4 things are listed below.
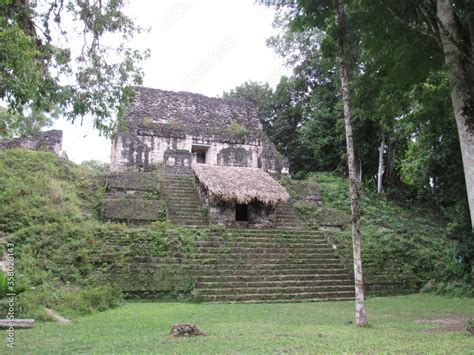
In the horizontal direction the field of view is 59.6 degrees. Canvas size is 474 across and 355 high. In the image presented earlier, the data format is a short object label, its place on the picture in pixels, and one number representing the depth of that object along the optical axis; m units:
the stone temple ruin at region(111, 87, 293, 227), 13.28
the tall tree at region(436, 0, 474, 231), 5.77
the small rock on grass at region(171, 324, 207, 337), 5.34
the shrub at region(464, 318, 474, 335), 5.61
